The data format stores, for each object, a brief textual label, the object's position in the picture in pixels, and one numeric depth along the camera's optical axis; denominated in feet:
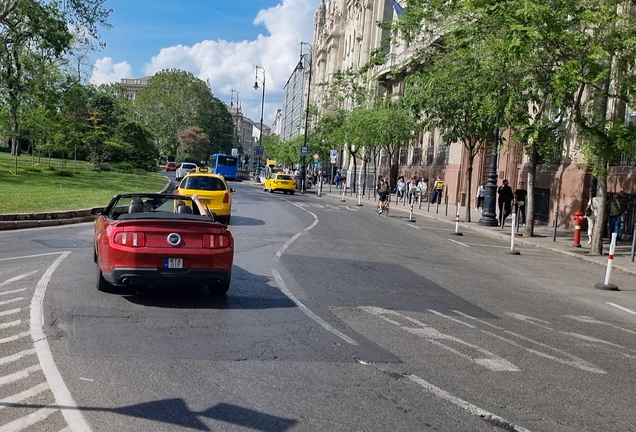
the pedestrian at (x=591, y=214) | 65.46
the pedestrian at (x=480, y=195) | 118.52
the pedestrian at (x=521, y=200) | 83.77
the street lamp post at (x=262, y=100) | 266.98
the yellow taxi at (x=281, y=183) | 163.63
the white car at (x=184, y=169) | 183.21
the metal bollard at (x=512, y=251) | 59.77
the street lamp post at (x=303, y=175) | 183.52
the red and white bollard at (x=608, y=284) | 41.59
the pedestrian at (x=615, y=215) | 67.05
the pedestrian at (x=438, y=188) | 134.21
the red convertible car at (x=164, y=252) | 26.99
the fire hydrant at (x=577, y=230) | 66.30
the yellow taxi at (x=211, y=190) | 65.10
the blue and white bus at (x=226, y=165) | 247.29
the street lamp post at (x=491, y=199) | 88.94
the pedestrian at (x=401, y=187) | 150.71
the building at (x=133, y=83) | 584.81
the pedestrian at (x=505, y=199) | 88.84
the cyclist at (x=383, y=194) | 100.32
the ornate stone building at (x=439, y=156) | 87.86
